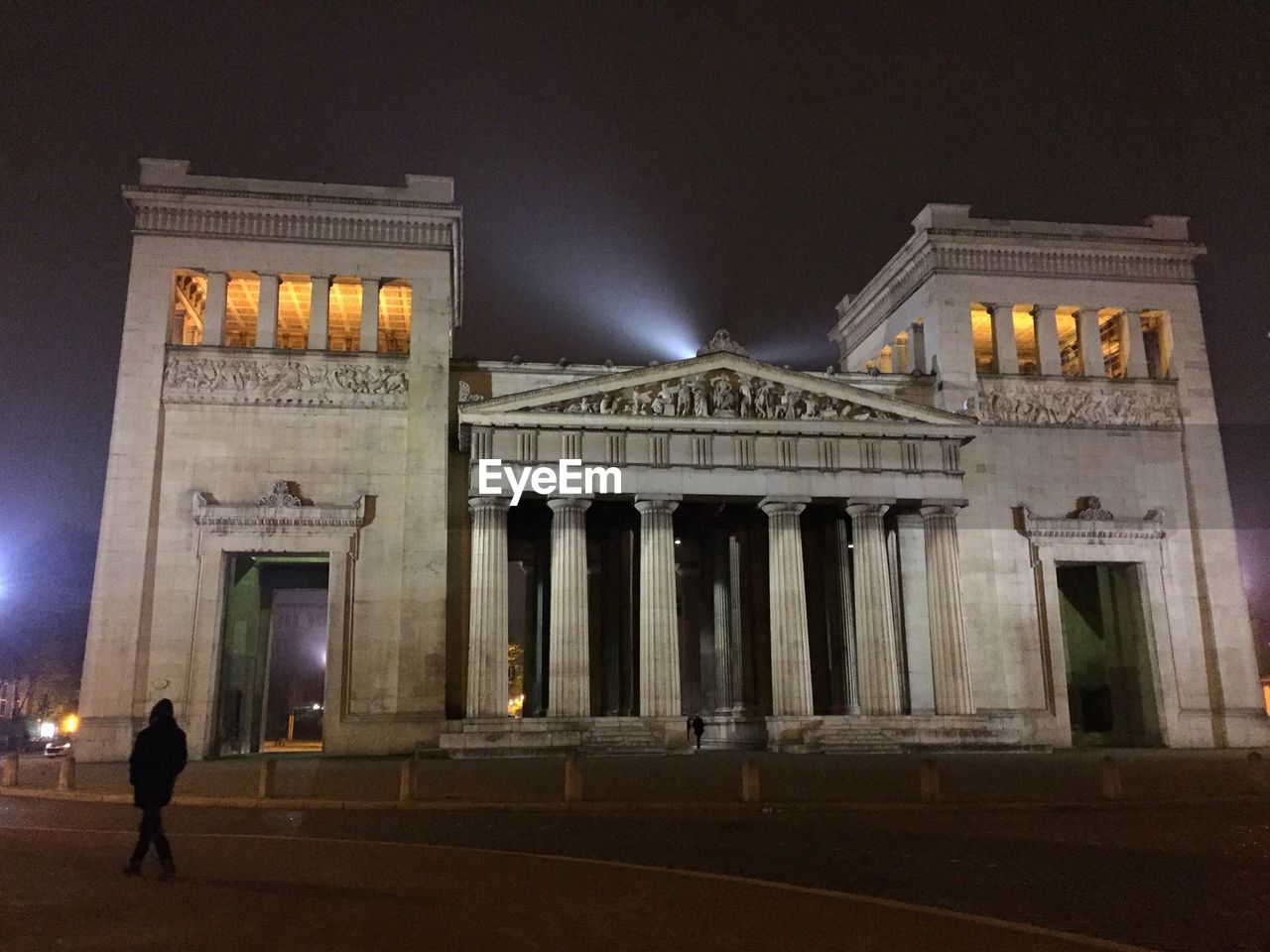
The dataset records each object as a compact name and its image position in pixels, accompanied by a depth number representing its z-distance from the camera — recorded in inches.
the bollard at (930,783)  815.1
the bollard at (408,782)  856.3
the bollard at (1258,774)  908.6
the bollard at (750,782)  812.6
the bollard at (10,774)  1058.0
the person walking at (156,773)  496.7
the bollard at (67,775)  989.2
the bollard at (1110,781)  845.8
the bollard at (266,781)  882.8
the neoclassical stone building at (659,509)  1502.2
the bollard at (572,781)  837.2
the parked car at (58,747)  1858.3
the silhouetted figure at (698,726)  1547.7
